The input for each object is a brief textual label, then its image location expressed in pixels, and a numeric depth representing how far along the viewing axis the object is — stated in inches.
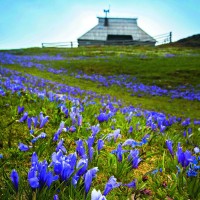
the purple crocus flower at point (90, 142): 117.5
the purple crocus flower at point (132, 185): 110.3
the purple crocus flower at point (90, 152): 115.8
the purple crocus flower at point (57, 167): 85.3
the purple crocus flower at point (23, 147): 121.4
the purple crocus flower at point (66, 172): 85.1
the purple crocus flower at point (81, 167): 91.1
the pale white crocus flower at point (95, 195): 71.6
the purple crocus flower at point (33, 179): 75.1
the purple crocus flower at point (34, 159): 86.4
